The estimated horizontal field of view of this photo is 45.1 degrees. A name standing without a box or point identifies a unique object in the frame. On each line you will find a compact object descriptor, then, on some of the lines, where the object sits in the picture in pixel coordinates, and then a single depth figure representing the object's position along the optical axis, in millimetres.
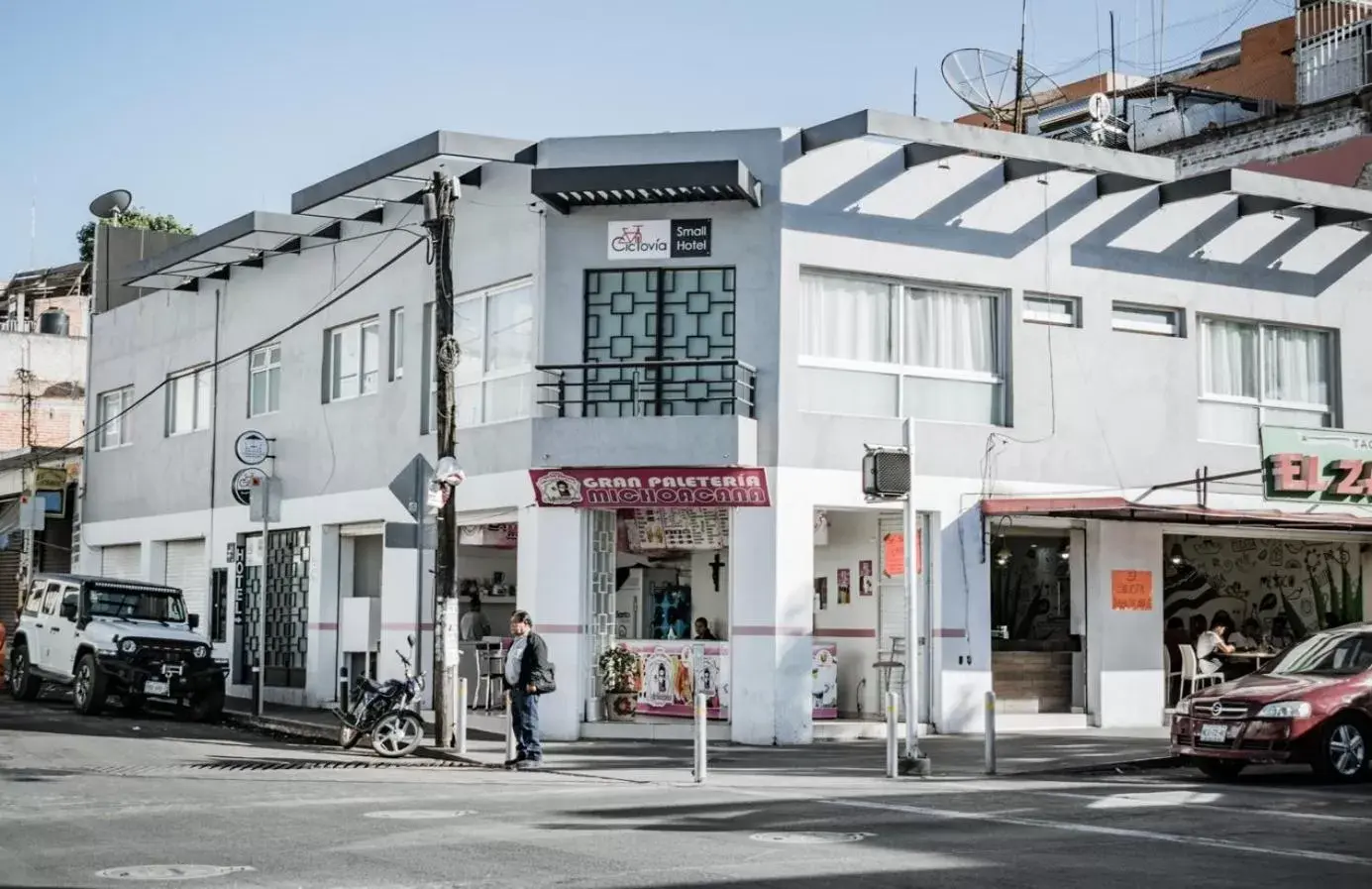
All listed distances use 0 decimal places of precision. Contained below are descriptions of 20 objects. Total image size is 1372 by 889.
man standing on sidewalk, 17500
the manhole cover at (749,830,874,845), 11297
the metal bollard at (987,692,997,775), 16656
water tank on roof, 49438
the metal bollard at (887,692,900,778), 16219
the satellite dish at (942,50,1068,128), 25859
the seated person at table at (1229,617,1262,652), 24969
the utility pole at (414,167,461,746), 19375
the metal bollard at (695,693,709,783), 16016
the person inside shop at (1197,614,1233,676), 23641
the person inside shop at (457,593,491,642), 24484
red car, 15930
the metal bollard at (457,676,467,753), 18797
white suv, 23500
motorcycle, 18672
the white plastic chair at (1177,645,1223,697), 23516
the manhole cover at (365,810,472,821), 12442
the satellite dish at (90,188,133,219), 38250
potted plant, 21625
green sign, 23516
